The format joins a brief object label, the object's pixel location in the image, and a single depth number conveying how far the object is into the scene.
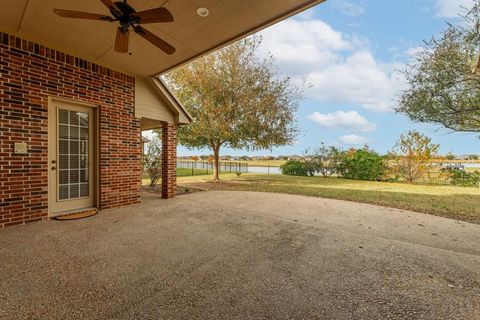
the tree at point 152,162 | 8.63
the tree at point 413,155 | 10.48
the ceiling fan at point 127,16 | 2.67
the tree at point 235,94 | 9.80
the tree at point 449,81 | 5.54
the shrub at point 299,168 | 14.18
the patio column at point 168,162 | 6.54
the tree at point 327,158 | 13.25
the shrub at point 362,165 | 11.70
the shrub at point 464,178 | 9.70
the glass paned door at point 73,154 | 4.64
